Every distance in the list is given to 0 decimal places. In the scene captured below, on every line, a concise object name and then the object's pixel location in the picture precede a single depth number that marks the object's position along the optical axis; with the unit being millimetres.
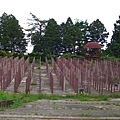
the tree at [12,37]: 41844
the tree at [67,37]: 42938
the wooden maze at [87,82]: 12560
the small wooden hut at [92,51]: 33062
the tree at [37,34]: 43403
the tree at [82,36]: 43312
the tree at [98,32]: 45125
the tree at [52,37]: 43281
